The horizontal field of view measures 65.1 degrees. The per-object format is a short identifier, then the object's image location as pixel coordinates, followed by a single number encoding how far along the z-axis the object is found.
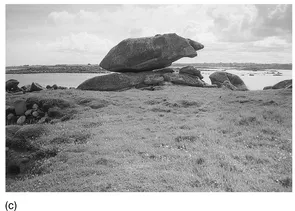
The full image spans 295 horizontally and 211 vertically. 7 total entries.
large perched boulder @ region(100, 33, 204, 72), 39.12
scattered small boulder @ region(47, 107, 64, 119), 21.88
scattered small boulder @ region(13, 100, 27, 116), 23.72
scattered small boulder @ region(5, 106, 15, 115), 23.95
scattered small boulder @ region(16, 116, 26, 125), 21.74
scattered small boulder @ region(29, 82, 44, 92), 33.00
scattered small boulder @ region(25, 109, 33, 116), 23.25
